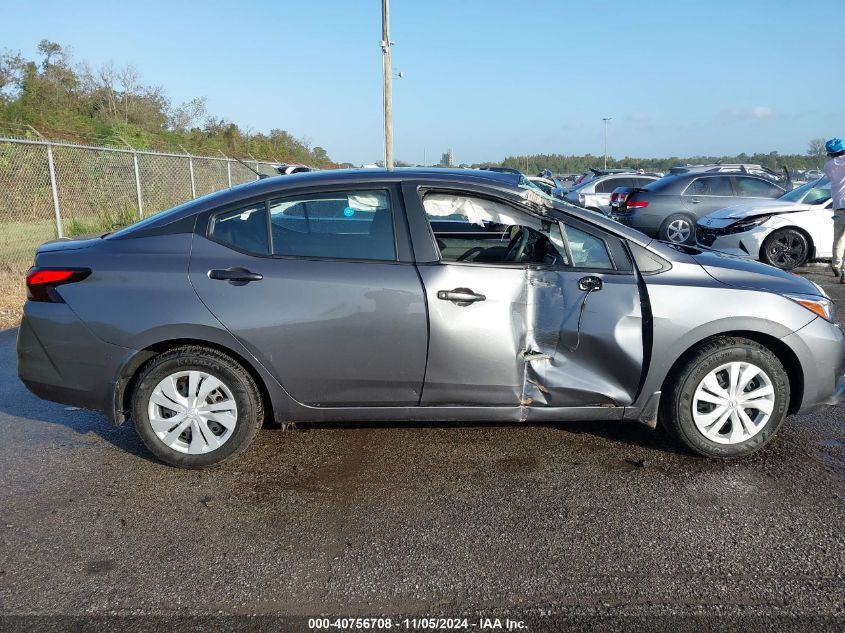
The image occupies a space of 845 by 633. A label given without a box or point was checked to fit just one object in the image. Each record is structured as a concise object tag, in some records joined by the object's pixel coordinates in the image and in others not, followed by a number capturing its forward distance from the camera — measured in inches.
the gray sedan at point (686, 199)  490.9
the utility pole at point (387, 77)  852.6
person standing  347.9
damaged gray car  143.3
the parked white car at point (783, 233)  406.3
